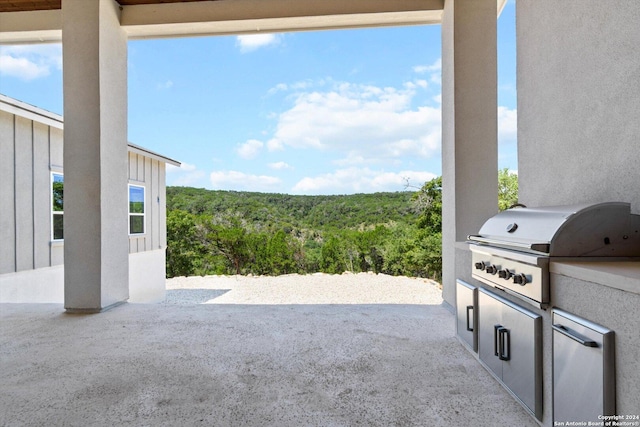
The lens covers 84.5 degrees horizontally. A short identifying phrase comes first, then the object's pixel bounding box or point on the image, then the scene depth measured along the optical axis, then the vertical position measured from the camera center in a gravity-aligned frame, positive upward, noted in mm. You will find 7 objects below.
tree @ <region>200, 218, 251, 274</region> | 10078 -821
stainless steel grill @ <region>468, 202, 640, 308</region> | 1533 -135
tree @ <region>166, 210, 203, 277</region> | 10336 -972
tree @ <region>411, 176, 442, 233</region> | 7816 +167
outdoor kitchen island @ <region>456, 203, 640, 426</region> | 1206 -420
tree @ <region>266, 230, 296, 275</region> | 9656 -1141
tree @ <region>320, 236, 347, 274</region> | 9250 -1162
